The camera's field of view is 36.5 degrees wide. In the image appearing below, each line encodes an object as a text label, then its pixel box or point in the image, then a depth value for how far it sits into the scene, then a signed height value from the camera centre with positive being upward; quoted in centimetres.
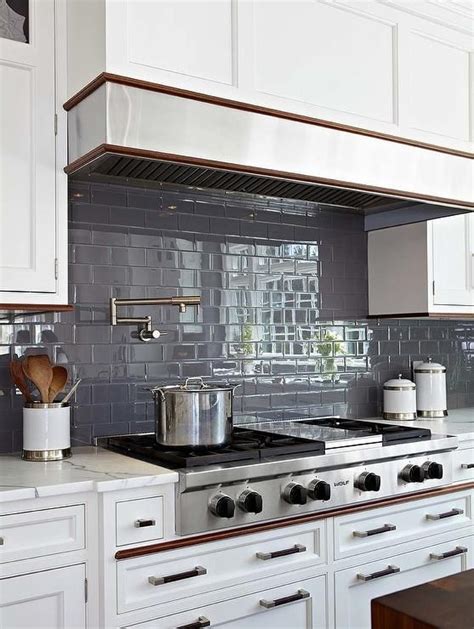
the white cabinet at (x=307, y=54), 232 +103
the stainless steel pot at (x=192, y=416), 244 -27
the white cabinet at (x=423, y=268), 339 +33
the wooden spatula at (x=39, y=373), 244 -11
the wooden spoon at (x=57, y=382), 248 -15
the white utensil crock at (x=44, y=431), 241 -31
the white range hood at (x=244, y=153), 226 +65
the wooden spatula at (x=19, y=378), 247 -13
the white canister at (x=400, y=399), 348 -30
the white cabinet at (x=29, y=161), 233 +59
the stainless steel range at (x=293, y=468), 224 -46
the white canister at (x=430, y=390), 365 -28
